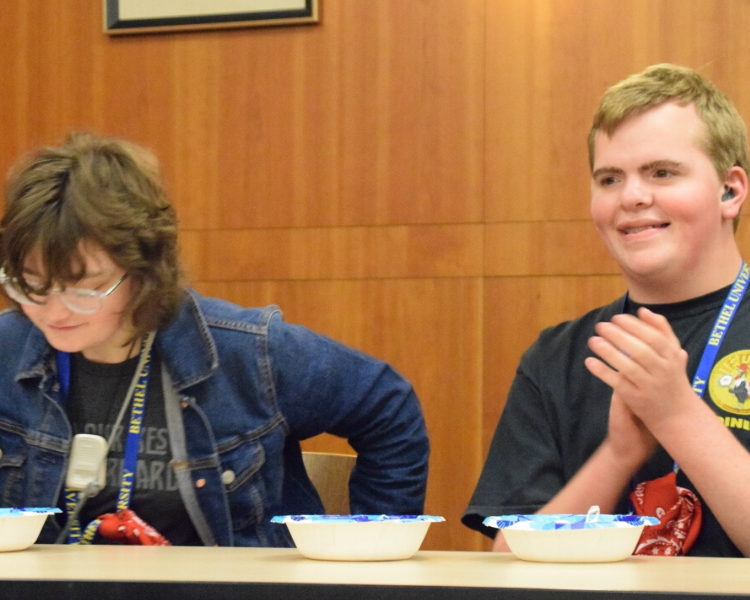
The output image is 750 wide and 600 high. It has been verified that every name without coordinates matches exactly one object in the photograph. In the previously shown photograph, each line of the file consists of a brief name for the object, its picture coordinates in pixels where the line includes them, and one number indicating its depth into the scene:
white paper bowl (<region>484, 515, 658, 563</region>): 3.49
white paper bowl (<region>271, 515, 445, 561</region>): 3.52
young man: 3.81
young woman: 3.94
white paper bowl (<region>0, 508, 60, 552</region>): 3.63
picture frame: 5.22
